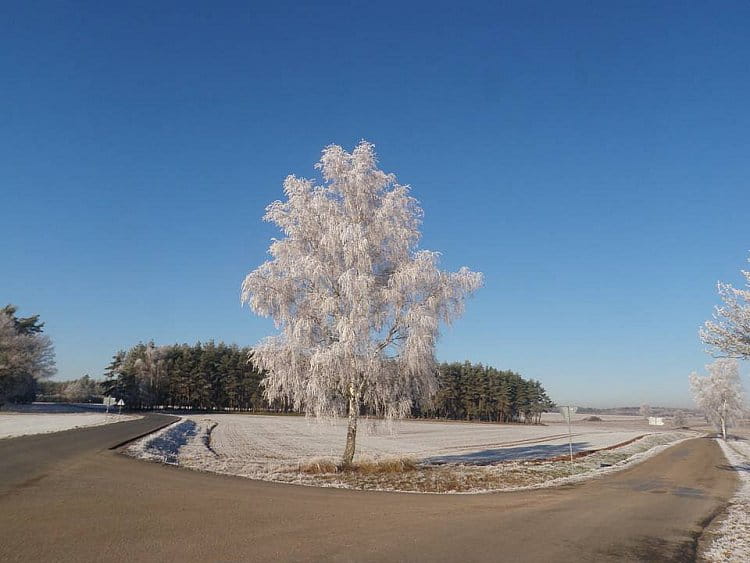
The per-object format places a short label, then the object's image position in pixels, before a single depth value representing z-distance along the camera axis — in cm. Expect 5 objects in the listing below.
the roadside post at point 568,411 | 3266
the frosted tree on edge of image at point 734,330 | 1534
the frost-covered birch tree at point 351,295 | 2119
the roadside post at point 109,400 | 6029
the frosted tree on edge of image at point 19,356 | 8756
